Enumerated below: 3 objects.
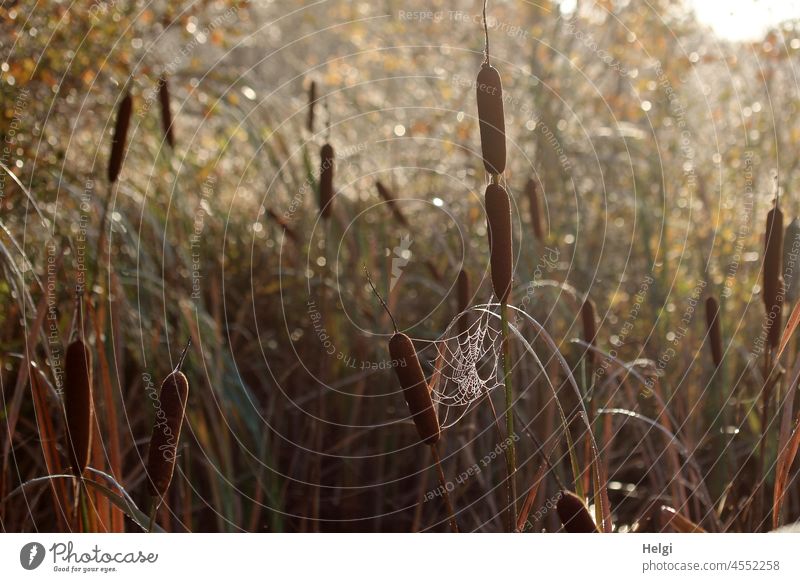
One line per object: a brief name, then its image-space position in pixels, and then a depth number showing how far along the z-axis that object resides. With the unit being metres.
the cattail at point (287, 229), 1.97
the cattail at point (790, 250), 1.40
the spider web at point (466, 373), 1.21
